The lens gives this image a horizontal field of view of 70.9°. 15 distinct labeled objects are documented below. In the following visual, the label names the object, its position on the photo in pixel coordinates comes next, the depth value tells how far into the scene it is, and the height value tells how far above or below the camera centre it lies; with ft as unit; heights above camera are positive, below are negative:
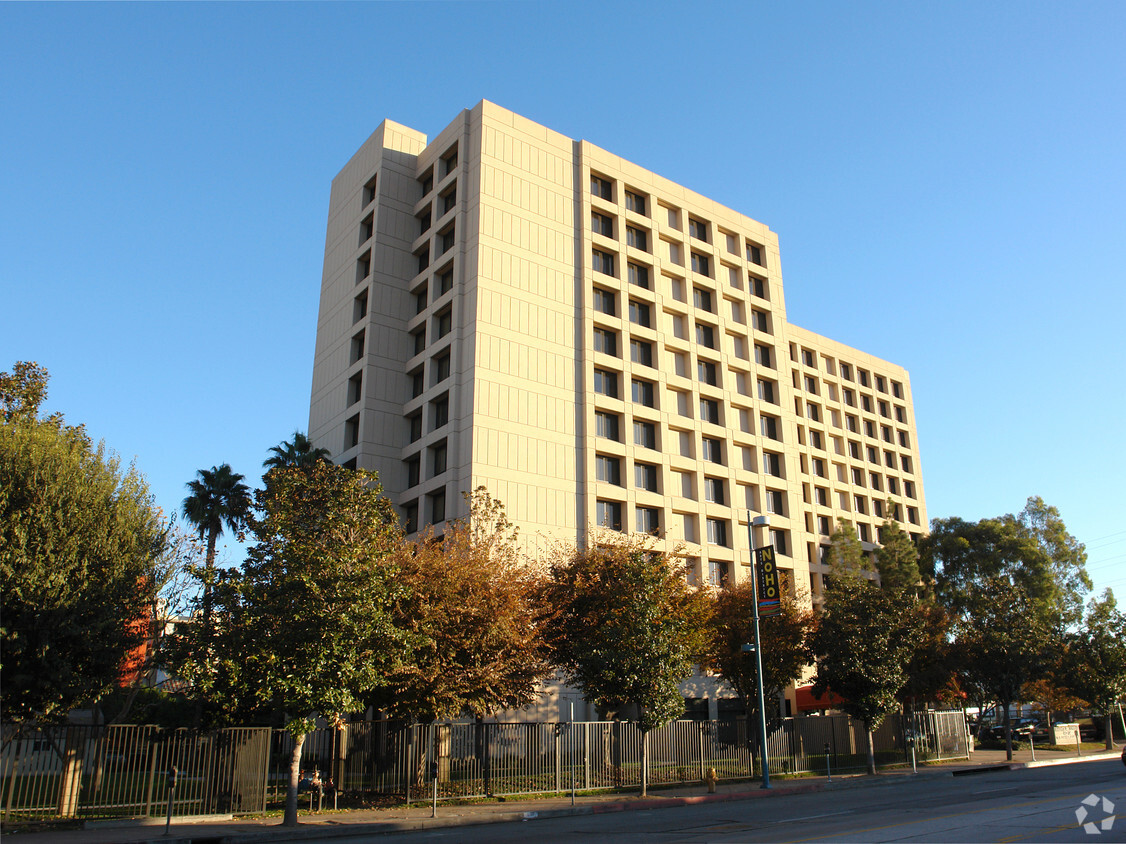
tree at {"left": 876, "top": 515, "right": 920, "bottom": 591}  218.18 +29.95
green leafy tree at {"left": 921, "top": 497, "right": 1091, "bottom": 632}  235.40 +33.48
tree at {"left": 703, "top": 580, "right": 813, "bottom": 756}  124.98 +4.61
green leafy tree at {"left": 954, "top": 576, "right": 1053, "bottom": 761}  142.20 +4.17
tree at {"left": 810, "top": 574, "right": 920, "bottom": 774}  119.55 +3.11
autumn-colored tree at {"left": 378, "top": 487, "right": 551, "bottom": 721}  83.20 +4.00
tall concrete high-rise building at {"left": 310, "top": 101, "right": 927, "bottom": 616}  149.79 +67.49
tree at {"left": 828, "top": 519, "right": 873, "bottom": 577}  206.28 +30.25
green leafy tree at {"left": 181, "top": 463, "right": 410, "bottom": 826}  69.41 +4.86
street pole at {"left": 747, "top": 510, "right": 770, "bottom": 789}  96.84 -4.24
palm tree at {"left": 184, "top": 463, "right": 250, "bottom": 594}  153.07 +32.48
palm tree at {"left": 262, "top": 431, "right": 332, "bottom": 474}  148.15 +40.78
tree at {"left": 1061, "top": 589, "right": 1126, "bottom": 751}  156.35 +1.49
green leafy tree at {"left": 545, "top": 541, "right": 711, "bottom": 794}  94.12 +5.05
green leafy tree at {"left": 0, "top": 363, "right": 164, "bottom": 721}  64.59 +8.70
